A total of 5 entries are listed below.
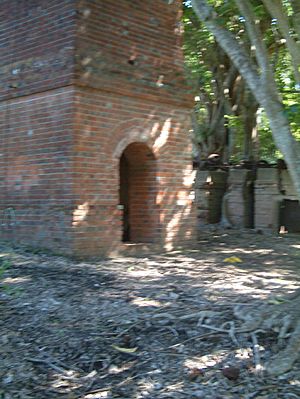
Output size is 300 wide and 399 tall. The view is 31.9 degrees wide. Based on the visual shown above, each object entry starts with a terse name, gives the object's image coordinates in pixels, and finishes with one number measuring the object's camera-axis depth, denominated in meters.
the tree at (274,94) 4.27
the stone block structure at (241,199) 12.59
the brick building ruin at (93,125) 7.49
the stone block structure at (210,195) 12.83
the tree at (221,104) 14.49
